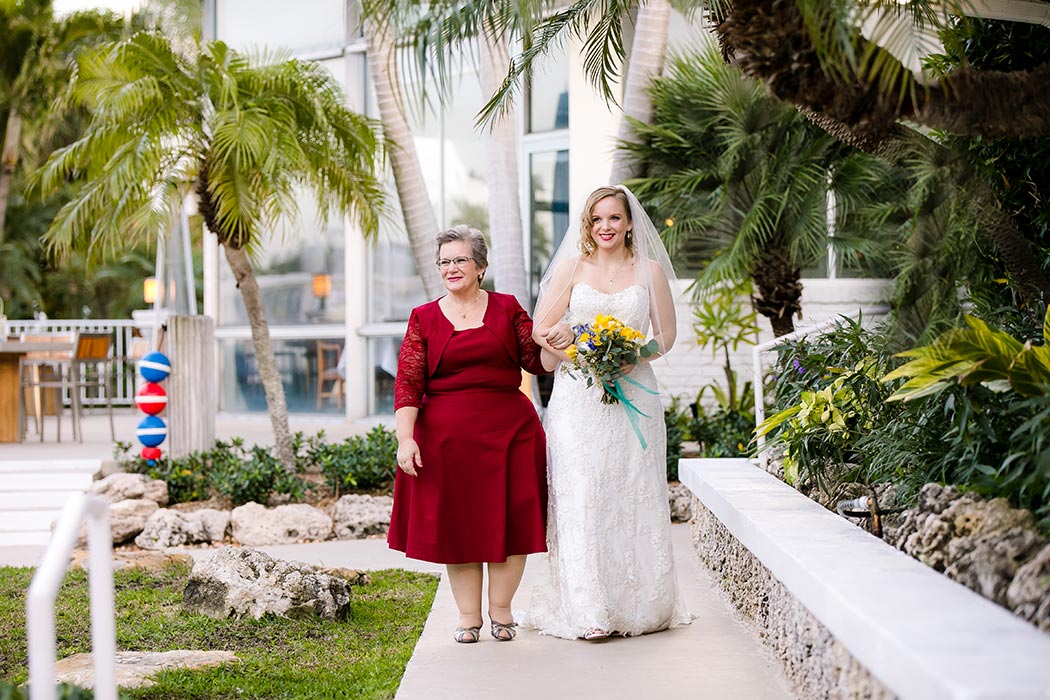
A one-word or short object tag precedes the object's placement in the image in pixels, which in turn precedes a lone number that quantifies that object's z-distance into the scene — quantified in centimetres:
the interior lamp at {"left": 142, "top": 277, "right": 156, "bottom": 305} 2244
